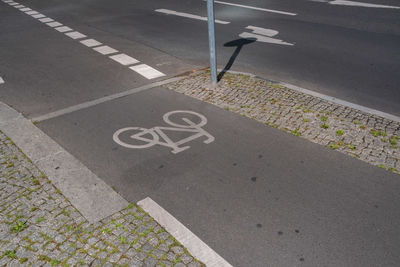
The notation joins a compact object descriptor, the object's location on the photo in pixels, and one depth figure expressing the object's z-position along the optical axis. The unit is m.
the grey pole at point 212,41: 7.89
